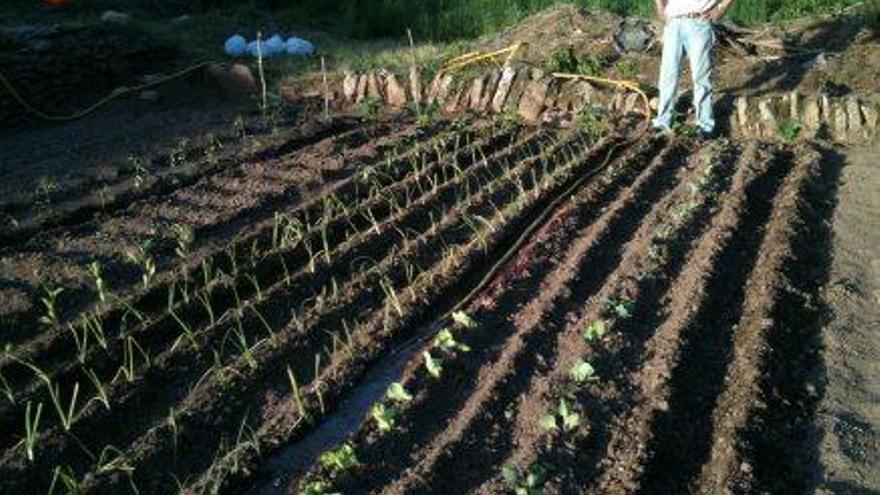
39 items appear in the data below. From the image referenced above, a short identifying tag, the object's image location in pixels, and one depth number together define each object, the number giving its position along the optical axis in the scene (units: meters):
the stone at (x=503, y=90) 8.93
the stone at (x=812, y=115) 7.89
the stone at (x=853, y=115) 7.79
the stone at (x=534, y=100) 8.73
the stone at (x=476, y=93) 9.01
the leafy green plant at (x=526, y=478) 3.54
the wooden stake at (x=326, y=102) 8.83
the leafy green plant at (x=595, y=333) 4.59
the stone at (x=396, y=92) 9.30
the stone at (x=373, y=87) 9.35
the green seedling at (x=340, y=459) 3.78
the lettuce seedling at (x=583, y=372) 4.25
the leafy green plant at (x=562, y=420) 3.94
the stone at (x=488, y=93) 8.99
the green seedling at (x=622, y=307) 4.83
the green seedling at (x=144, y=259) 5.29
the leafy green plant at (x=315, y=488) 3.61
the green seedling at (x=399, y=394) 4.24
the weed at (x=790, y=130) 7.88
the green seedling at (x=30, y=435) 3.80
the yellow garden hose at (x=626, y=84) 8.35
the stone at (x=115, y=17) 10.88
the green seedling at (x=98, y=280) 5.00
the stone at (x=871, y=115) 7.75
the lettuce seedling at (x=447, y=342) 4.64
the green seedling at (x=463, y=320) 4.86
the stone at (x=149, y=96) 9.13
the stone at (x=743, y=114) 8.08
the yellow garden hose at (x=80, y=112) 8.29
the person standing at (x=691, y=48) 7.50
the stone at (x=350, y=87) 9.36
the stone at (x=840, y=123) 7.80
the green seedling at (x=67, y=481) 3.57
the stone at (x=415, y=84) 9.10
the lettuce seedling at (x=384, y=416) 4.04
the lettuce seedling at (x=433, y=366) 4.41
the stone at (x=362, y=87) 9.37
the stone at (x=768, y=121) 7.96
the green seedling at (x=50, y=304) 4.79
